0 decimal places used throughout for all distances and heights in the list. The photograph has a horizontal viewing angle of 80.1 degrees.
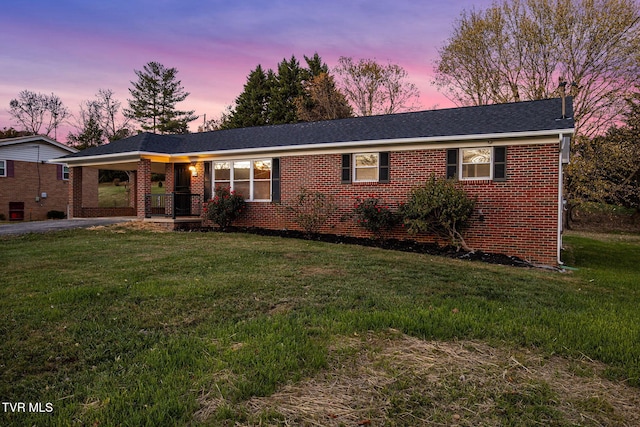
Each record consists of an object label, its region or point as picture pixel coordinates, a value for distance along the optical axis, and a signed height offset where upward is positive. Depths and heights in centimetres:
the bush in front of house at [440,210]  929 -12
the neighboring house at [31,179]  2039 +126
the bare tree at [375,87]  3070 +974
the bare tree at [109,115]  3719 +863
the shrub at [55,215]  2223 -82
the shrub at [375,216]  1053 -32
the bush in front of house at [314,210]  1162 -20
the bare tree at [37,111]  3516 +848
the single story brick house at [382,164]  938 +125
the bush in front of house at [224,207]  1277 -14
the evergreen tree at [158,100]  4094 +1110
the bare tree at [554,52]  1784 +797
